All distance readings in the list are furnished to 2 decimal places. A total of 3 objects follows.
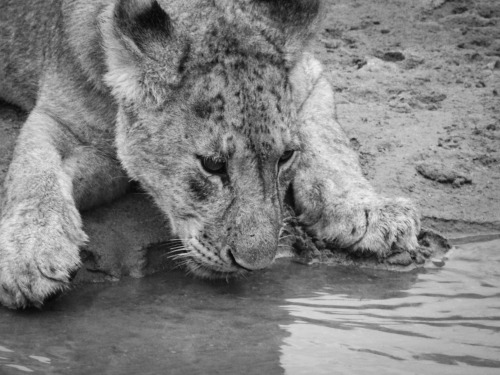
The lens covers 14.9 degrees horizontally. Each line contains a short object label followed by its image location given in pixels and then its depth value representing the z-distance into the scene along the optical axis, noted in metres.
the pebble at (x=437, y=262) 10.68
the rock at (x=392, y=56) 15.78
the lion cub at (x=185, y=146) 9.11
